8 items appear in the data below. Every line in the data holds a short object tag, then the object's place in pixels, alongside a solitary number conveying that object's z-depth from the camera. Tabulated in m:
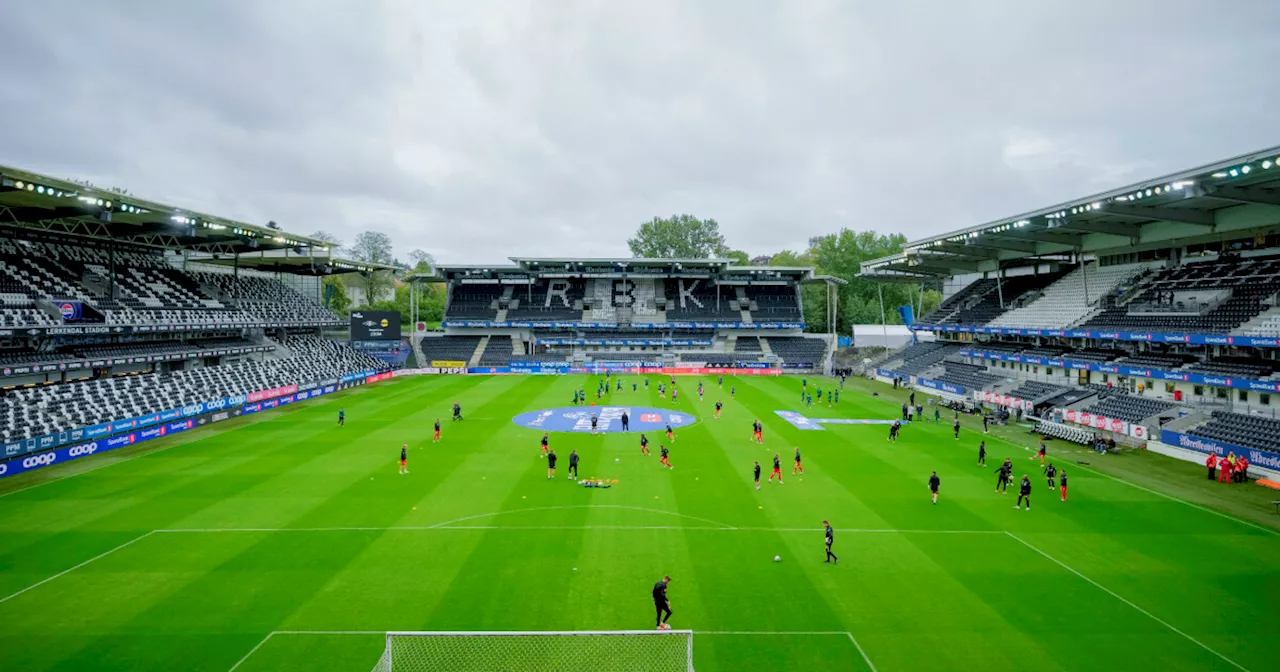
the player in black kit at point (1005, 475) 20.97
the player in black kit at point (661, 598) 11.50
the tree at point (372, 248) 137.88
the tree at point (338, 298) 90.50
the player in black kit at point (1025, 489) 18.67
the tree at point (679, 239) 119.19
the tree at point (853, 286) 90.62
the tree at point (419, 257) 156.35
